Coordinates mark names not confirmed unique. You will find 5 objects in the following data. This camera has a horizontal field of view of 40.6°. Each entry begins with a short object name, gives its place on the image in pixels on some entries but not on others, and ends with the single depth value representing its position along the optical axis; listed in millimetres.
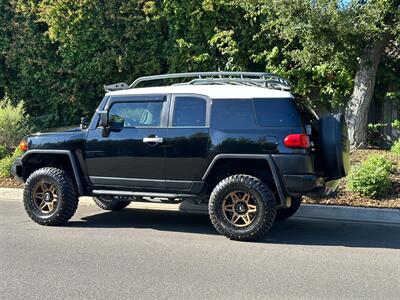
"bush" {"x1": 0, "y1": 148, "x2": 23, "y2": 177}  11297
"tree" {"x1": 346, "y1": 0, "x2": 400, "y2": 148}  12039
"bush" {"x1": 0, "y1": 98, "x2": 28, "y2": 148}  13492
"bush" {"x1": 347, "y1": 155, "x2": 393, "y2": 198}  8805
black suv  6773
